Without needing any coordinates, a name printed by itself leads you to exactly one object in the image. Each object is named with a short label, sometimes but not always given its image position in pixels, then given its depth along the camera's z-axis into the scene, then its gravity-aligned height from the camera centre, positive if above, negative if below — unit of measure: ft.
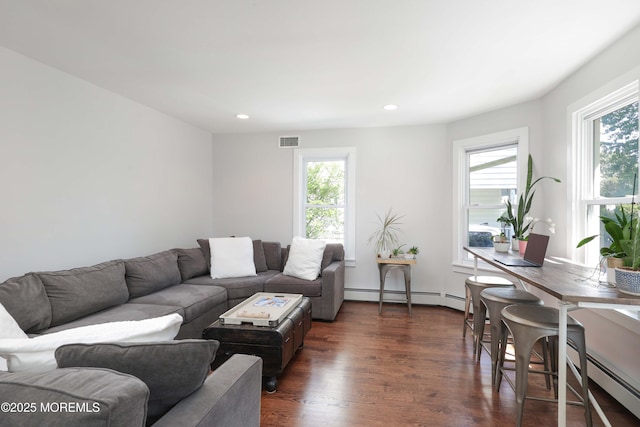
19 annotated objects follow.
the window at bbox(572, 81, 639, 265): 7.14 +1.35
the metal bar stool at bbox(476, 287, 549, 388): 7.24 -2.11
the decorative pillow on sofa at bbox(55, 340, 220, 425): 3.05 -1.50
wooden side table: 12.87 -2.29
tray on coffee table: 7.71 -2.63
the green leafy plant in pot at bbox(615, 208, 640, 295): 4.75 -0.84
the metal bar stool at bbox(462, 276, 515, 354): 8.74 -2.14
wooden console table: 4.58 -1.25
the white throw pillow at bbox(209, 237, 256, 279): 12.34 -1.89
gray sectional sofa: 2.93 -2.15
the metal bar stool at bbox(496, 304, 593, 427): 5.56 -2.23
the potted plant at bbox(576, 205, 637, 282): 5.11 -0.49
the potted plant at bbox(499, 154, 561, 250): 10.07 +0.09
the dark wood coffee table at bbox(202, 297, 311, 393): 7.36 -3.14
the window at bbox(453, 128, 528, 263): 11.84 +1.28
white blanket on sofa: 3.23 -1.43
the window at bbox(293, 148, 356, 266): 14.89 +0.73
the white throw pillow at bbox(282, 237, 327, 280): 12.49 -1.92
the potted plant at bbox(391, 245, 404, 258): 13.51 -1.80
